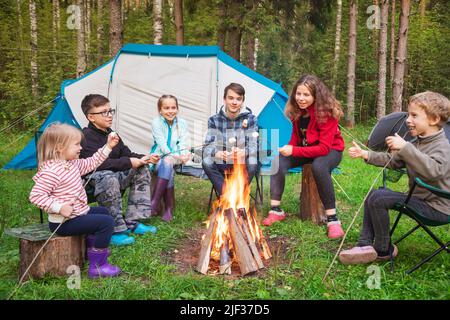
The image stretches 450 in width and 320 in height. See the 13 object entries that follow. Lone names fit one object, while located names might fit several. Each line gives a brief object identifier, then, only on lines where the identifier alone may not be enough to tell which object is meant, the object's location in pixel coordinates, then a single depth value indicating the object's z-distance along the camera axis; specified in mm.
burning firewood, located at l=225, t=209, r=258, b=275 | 2820
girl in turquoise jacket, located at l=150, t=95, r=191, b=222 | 4133
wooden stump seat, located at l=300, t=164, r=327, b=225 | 3939
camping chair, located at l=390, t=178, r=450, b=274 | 2684
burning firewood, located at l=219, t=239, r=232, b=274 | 2865
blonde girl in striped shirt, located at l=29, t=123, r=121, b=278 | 2699
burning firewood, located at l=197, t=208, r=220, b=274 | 2875
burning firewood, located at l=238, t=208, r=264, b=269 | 2918
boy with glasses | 3396
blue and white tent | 5520
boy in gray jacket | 2643
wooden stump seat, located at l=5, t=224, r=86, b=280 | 2684
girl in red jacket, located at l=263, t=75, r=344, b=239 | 3729
